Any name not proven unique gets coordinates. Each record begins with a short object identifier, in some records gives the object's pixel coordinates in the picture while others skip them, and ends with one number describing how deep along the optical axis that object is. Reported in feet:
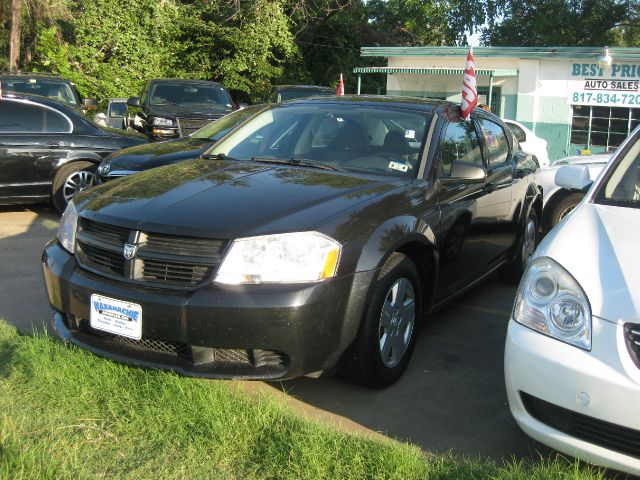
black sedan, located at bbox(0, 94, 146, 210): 28.12
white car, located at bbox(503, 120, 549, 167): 38.68
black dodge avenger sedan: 10.95
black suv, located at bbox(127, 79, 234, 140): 39.17
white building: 60.39
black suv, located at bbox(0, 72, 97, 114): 46.52
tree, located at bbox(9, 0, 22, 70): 86.48
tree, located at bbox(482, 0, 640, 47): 107.04
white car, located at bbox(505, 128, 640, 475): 8.89
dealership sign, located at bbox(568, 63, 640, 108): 59.82
